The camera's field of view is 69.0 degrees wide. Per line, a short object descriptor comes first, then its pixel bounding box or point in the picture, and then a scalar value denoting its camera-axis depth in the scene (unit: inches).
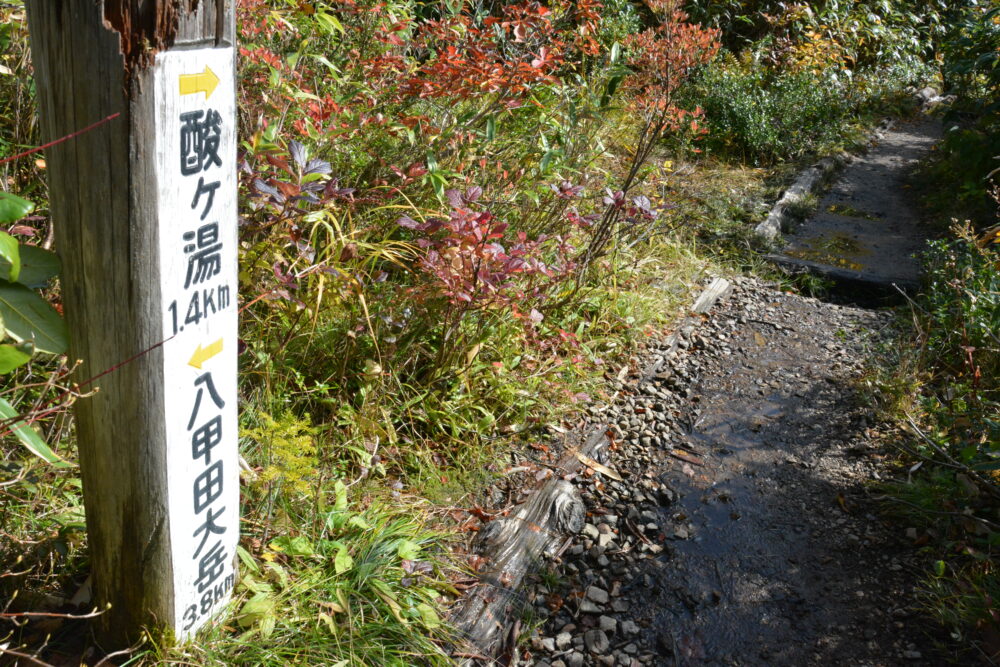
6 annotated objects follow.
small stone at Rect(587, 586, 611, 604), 97.7
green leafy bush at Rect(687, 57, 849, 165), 267.9
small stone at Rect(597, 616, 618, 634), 93.2
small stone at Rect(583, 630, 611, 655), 90.3
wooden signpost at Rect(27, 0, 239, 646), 50.5
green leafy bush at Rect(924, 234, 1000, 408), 130.3
